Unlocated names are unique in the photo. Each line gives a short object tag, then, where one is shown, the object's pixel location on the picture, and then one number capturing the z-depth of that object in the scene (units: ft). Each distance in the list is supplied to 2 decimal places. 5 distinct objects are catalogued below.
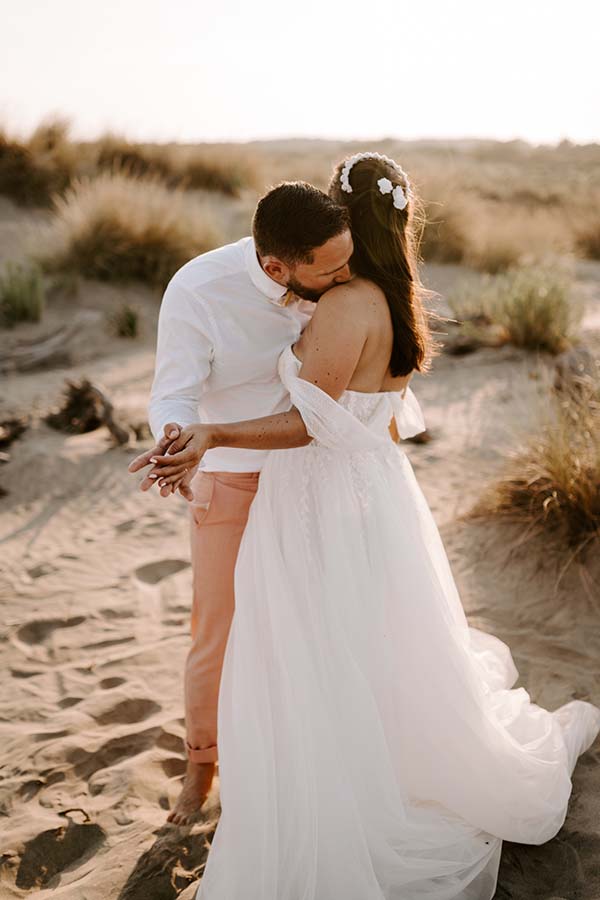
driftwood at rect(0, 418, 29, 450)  19.67
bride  7.24
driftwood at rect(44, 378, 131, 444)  20.52
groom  7.01
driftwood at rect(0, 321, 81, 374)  26.01
